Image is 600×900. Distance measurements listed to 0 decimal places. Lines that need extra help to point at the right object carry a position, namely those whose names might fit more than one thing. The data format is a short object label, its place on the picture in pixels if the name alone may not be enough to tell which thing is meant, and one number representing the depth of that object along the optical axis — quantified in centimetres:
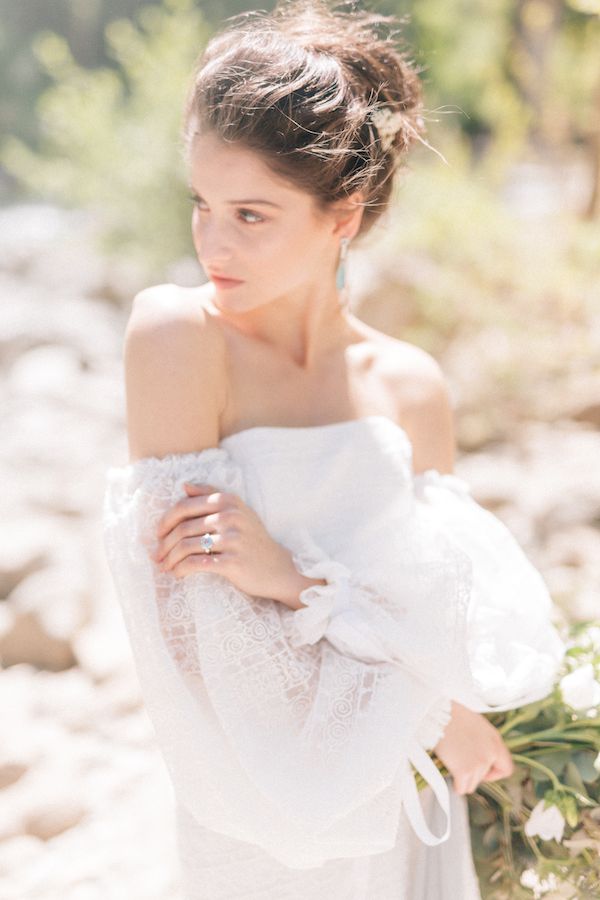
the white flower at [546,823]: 155
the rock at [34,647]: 325
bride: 144
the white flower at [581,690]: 162
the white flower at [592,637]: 178
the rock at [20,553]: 351
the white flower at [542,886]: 165
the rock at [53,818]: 256
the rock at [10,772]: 271
